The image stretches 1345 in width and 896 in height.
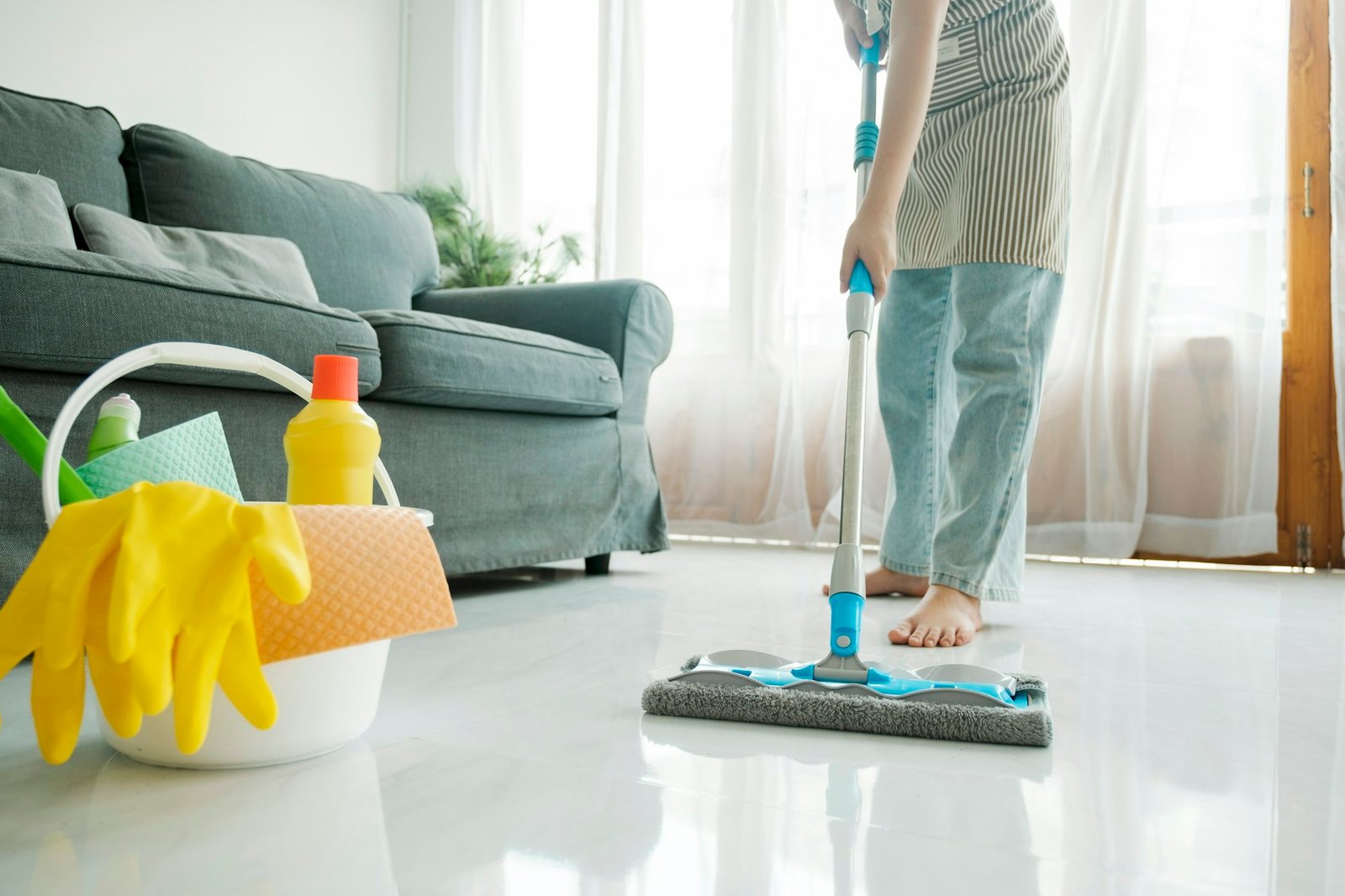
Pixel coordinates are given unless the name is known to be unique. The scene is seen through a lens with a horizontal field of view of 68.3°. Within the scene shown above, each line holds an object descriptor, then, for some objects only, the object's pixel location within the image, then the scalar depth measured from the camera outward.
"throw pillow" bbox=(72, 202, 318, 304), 1.72
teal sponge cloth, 0.79
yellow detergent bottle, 0.79
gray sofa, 1.16
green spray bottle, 0.85
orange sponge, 0.66
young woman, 1.47
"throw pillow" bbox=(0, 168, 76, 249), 1.49
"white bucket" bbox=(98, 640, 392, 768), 0.73
